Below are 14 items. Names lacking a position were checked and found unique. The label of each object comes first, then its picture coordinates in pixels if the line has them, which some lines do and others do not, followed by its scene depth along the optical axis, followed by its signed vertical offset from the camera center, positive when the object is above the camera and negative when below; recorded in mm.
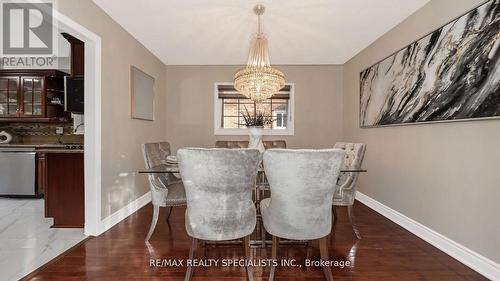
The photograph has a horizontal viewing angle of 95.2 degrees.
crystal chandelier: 2723 +772
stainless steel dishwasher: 3770 -574
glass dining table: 2092 -479
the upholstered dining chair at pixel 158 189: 2256 -540
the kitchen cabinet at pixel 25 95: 4027 +736
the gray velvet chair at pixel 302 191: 1437 -345
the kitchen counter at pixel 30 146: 3746 -162
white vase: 2572 +26
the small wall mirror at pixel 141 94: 3229 +666
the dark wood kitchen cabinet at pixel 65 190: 2602 -609
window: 4641 +603
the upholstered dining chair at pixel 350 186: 2316 -489
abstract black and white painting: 1776 +637
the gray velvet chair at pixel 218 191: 1448 -353
